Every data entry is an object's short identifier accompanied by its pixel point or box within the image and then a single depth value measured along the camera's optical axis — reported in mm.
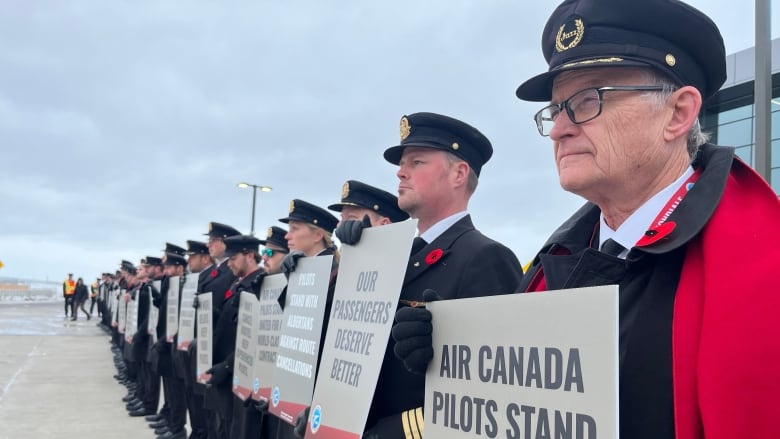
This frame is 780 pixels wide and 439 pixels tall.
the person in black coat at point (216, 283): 5453
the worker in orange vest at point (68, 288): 33312
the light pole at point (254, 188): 25062
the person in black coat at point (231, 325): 5230
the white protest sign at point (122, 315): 13847
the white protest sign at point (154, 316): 9047
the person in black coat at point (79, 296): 33406
